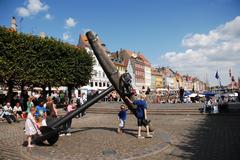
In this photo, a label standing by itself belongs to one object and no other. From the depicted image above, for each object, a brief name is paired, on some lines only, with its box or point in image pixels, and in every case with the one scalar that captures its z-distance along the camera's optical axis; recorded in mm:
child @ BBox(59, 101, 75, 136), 12630
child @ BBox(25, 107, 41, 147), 10391
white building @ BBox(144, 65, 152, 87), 118950
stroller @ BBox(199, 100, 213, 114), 22641
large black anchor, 10406
